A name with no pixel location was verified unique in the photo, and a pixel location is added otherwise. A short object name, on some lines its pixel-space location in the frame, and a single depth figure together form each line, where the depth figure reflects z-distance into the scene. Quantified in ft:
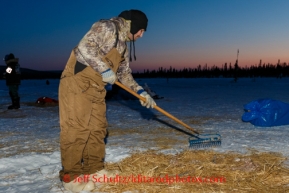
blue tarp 19.75
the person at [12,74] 29.12
